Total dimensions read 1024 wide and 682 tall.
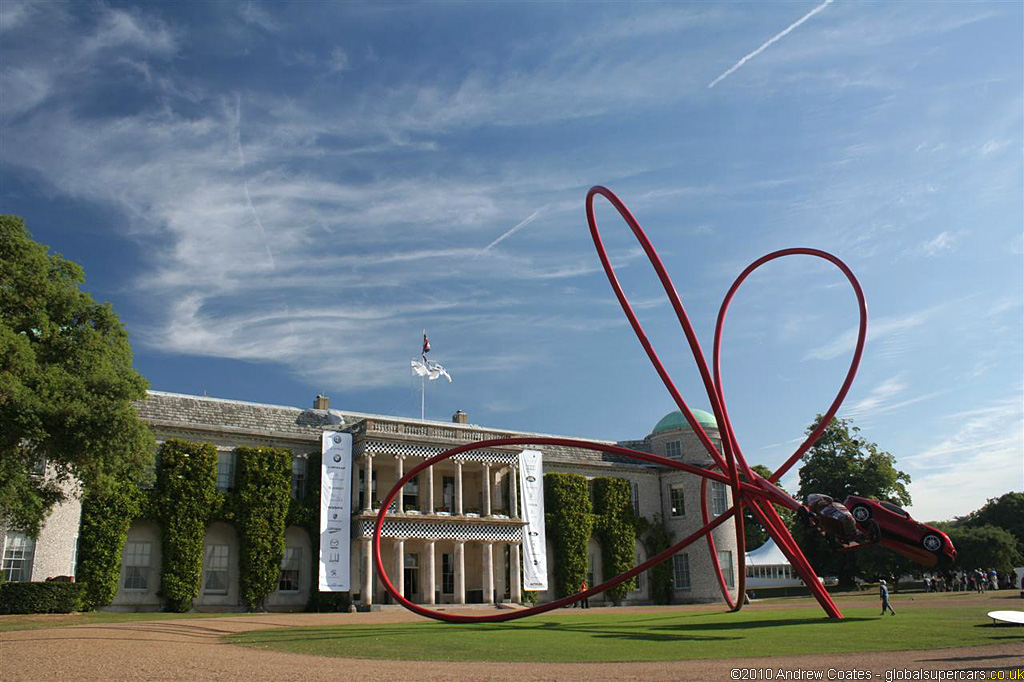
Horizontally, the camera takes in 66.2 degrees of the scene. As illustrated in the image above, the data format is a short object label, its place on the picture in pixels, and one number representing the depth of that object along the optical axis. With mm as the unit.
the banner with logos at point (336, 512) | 38969
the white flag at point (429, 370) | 47750
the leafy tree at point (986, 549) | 56844
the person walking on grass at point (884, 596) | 27442
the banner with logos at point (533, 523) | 44594
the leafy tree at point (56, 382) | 24703
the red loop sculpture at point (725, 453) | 22219
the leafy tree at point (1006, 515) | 68250
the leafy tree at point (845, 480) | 57844
